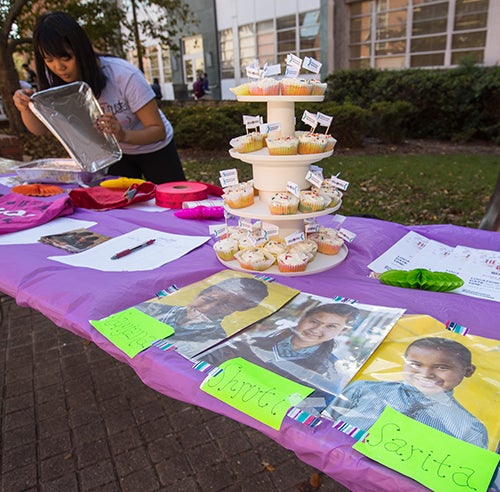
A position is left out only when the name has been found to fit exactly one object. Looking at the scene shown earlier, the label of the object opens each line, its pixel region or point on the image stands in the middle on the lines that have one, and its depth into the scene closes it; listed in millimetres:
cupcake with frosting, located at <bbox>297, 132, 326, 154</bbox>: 1280
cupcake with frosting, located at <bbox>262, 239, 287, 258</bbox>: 1352
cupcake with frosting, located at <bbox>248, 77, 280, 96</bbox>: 1236
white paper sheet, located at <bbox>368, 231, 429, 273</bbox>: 1416
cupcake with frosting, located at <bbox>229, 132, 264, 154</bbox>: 1322
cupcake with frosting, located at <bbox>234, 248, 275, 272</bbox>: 1318
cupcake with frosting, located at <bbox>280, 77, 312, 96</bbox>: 1242
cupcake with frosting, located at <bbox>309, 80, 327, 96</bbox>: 1275
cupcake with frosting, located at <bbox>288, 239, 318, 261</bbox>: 1335
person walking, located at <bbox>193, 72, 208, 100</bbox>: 17078
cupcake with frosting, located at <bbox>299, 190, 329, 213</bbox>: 1291
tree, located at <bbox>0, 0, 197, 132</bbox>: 8562
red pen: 1483
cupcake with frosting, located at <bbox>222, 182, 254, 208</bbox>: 1338
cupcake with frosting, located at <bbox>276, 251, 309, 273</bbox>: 1296
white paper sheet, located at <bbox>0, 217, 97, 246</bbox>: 1659
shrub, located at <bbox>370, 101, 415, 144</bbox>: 8867
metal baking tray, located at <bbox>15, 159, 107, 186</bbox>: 2516
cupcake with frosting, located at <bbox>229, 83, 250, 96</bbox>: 1307
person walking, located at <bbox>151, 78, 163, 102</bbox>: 16523
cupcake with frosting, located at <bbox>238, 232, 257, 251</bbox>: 1360
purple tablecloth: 724
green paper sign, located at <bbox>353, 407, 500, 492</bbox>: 620
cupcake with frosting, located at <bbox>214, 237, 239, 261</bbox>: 1384
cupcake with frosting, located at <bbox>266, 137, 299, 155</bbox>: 1263
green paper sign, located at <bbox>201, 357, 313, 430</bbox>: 781
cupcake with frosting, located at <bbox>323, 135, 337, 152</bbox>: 1321
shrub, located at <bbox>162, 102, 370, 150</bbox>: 8508
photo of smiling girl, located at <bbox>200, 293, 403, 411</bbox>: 861
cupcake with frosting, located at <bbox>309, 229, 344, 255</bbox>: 1425
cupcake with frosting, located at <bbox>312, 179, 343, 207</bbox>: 1354
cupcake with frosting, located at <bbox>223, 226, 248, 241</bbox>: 1403
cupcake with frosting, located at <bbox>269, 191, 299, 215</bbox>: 1272
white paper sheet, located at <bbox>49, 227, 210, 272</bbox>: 1417
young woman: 1976
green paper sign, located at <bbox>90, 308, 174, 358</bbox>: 996
